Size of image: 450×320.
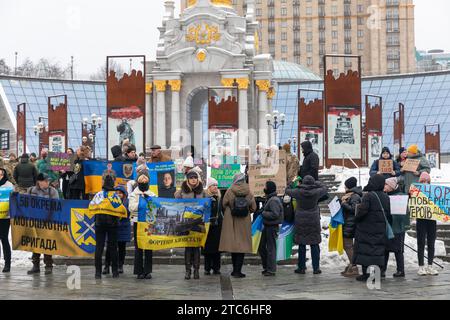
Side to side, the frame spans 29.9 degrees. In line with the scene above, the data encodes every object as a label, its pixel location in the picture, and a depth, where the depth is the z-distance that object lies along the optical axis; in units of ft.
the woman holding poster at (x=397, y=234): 46.65
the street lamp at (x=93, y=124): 151.51
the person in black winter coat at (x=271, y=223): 48.21
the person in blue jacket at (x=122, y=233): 47.37
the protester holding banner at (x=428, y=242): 47.47
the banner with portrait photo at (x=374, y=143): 119.14
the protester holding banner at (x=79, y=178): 53.36
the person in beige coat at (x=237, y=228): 47.21
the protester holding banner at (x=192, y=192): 46.83
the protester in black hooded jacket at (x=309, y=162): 53.32
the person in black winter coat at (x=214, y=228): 48.01
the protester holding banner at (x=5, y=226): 49.60
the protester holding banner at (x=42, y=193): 48.73
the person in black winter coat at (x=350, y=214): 47.39
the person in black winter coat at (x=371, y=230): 44.50
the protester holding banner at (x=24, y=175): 61.00
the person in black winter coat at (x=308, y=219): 48.75
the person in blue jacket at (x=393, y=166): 56.20
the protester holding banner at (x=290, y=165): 60.80
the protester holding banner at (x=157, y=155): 54.54
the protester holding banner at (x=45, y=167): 69.97
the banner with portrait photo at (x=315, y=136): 117.70
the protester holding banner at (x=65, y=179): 60.33
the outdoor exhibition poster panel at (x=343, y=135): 97.71
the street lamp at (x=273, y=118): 148.68
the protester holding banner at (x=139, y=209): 45.85
